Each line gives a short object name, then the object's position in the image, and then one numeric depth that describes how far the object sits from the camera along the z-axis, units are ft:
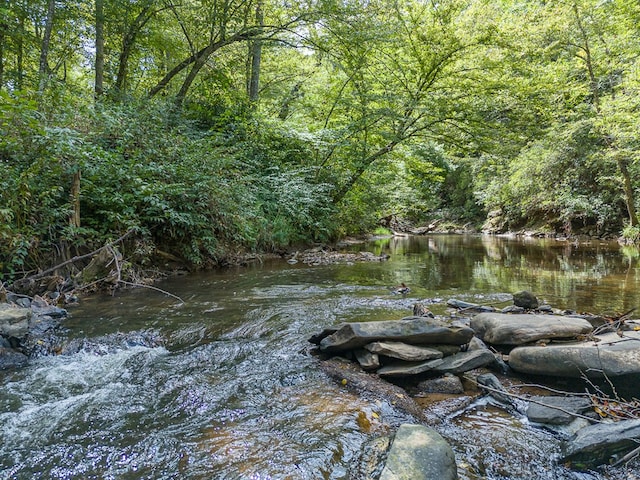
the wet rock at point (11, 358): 11.13
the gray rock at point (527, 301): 16.72
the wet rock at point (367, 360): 10.92
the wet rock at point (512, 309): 16.45
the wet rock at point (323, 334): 12.64
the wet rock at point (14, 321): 12.04
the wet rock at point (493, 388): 9.38
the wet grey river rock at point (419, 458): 6.17
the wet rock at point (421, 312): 15.25
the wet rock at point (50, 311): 15.09
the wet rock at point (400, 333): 11.41
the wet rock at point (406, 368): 10.50
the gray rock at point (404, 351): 10.85
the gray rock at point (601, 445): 6.86
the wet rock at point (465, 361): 10.66
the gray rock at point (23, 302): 15.30
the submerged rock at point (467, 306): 17.03
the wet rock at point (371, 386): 9.04
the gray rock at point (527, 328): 11.62
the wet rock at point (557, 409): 8.30
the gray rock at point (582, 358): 9.25
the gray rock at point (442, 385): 10.00
